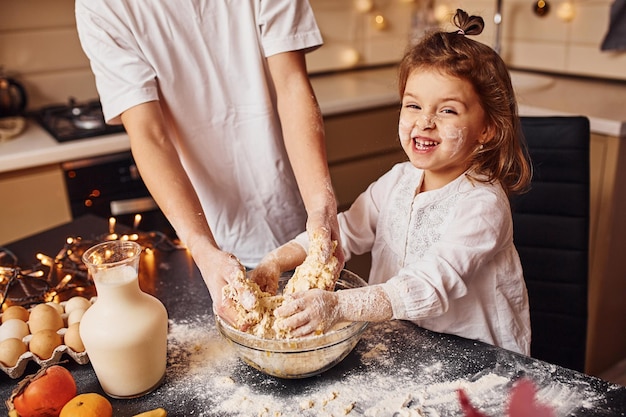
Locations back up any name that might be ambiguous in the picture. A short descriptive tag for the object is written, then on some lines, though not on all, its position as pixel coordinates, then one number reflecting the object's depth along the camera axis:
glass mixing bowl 0.93
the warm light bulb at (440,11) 3.10
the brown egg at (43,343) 1.00
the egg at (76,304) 1.12
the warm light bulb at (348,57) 3.13
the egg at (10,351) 0.98
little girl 1.08
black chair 1.57
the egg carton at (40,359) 0.98
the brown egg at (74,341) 1.01
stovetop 2.18
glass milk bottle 0.92
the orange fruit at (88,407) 0.84
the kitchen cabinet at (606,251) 2.03
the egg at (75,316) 1.07
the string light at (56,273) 1.26
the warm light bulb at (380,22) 3.16
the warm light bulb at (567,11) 2.61
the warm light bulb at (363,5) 3.08
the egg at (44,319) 1.06
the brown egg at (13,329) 1.04
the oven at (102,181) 2.15
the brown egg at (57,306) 1.12
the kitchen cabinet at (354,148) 2.57
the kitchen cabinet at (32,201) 2.07
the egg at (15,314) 1.09
